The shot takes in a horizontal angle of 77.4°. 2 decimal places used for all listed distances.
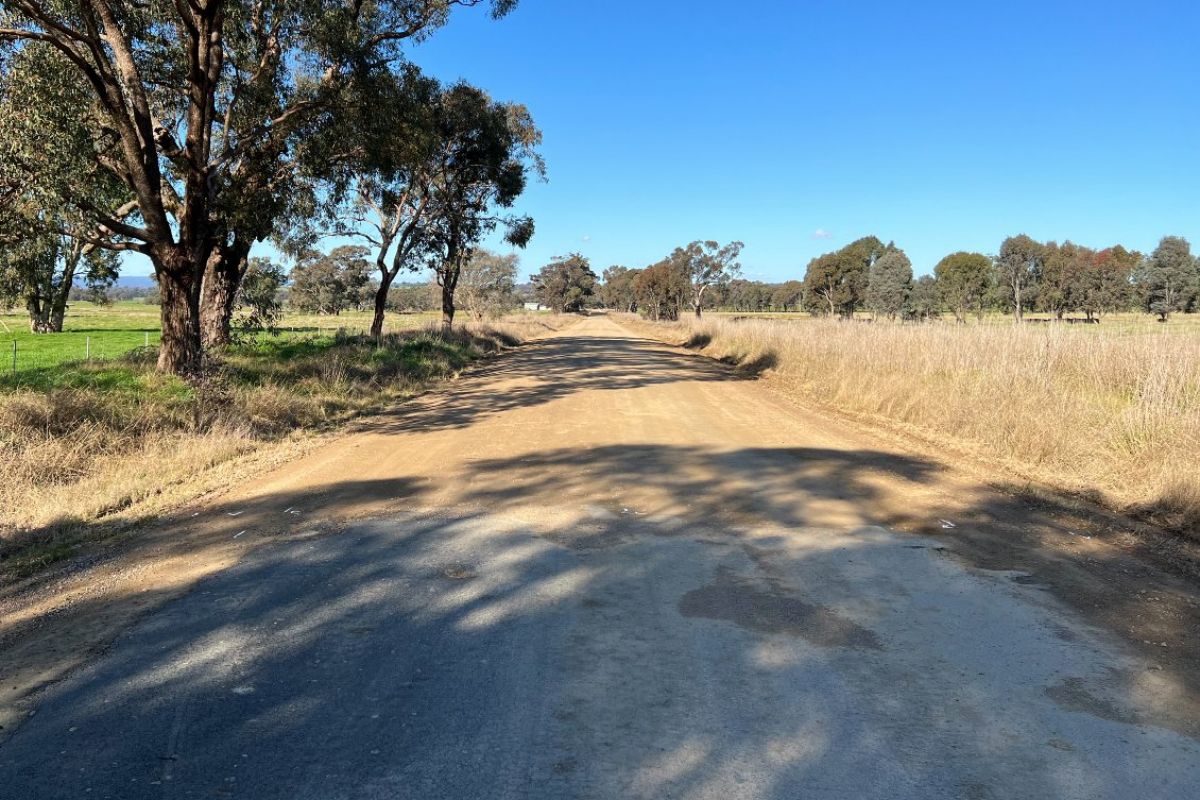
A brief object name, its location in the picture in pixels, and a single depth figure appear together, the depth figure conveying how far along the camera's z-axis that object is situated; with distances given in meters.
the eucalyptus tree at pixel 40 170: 10.02
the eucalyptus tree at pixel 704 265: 74.75
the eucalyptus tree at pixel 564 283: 122.62
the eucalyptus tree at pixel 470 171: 25.41
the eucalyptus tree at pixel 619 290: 152.00
